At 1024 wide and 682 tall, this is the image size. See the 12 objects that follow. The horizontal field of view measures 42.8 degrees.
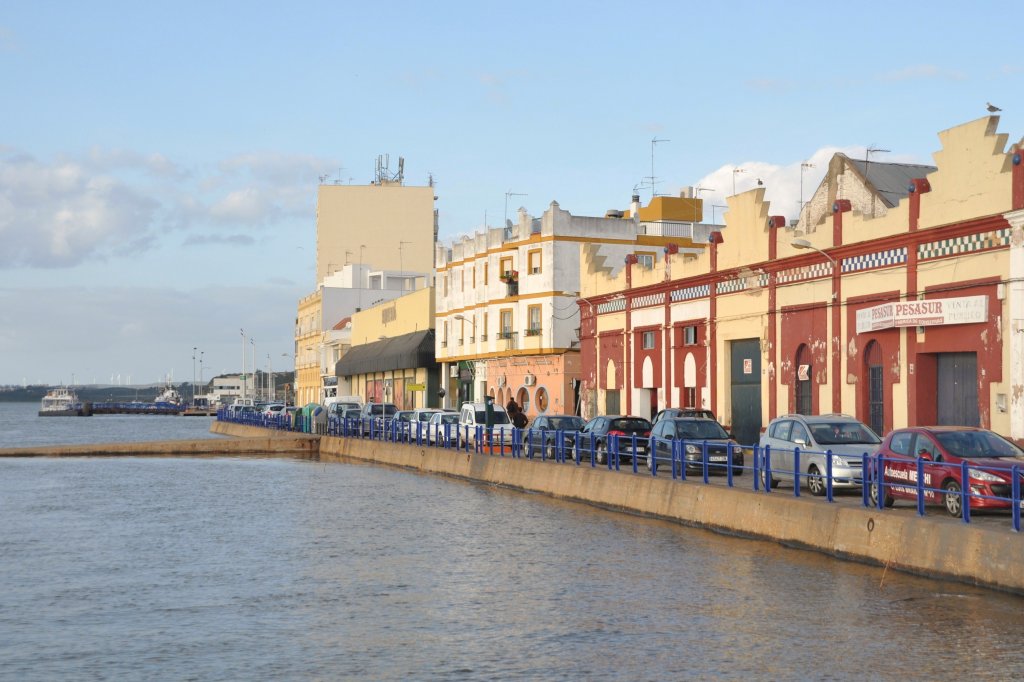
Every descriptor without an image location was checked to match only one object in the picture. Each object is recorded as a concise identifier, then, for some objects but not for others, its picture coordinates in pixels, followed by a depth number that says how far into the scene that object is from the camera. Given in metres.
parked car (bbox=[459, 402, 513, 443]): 45.59
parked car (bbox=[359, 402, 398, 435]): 54.79
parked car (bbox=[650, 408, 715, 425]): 36.86
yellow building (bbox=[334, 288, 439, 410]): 79.75
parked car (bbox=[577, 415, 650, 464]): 36.56
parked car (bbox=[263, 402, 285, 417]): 79.69
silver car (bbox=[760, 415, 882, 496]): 25.25
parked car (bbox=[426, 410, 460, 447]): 48.09
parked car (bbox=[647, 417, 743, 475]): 31.62
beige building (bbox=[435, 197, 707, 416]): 61.50
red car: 20.05
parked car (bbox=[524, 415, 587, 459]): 35.78
